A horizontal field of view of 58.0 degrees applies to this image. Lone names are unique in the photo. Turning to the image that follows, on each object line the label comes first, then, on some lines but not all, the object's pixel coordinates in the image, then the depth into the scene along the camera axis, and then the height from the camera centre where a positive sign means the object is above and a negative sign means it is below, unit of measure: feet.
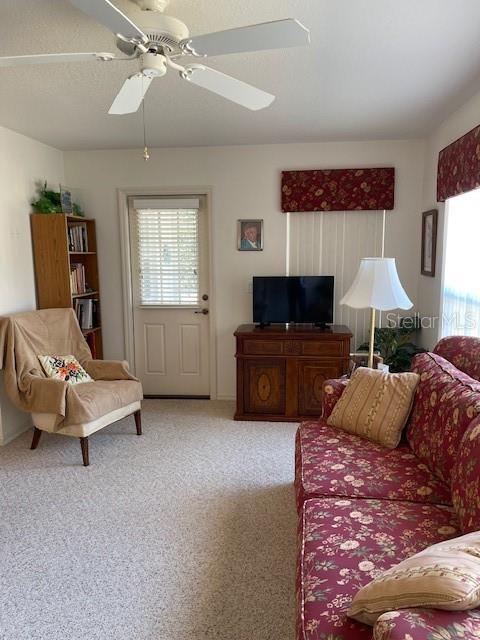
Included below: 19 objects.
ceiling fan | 4.59 +2.58
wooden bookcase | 12.48 +0.22
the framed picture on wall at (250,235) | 13.66 +0.90
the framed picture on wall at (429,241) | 11.62 +0.58
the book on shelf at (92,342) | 13.99 -2.48
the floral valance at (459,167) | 8.46 +2.04
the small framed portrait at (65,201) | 12.70 +1.91
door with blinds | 14.20 -0.99
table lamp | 8.61 -0.53
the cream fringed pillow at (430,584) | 3.09 -2.41
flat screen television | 13.08 -1.08
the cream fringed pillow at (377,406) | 7.39 -2.52
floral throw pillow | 10.98 -2.66
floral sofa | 3.73 -3.10
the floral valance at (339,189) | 12.92 +2.19
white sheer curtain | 9.21 -0.16
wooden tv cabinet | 12.26 -3.00
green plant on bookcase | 12.53 +1.88
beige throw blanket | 9.81 -2.68
